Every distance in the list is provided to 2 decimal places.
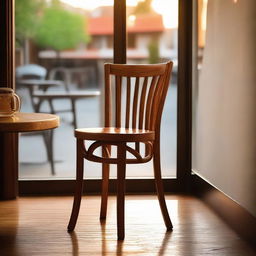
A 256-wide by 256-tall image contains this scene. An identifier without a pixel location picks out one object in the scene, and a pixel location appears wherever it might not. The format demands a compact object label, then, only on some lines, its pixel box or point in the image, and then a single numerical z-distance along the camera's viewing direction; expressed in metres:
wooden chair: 4.39
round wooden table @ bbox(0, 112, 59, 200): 5.69
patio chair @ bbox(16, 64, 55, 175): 5.89
